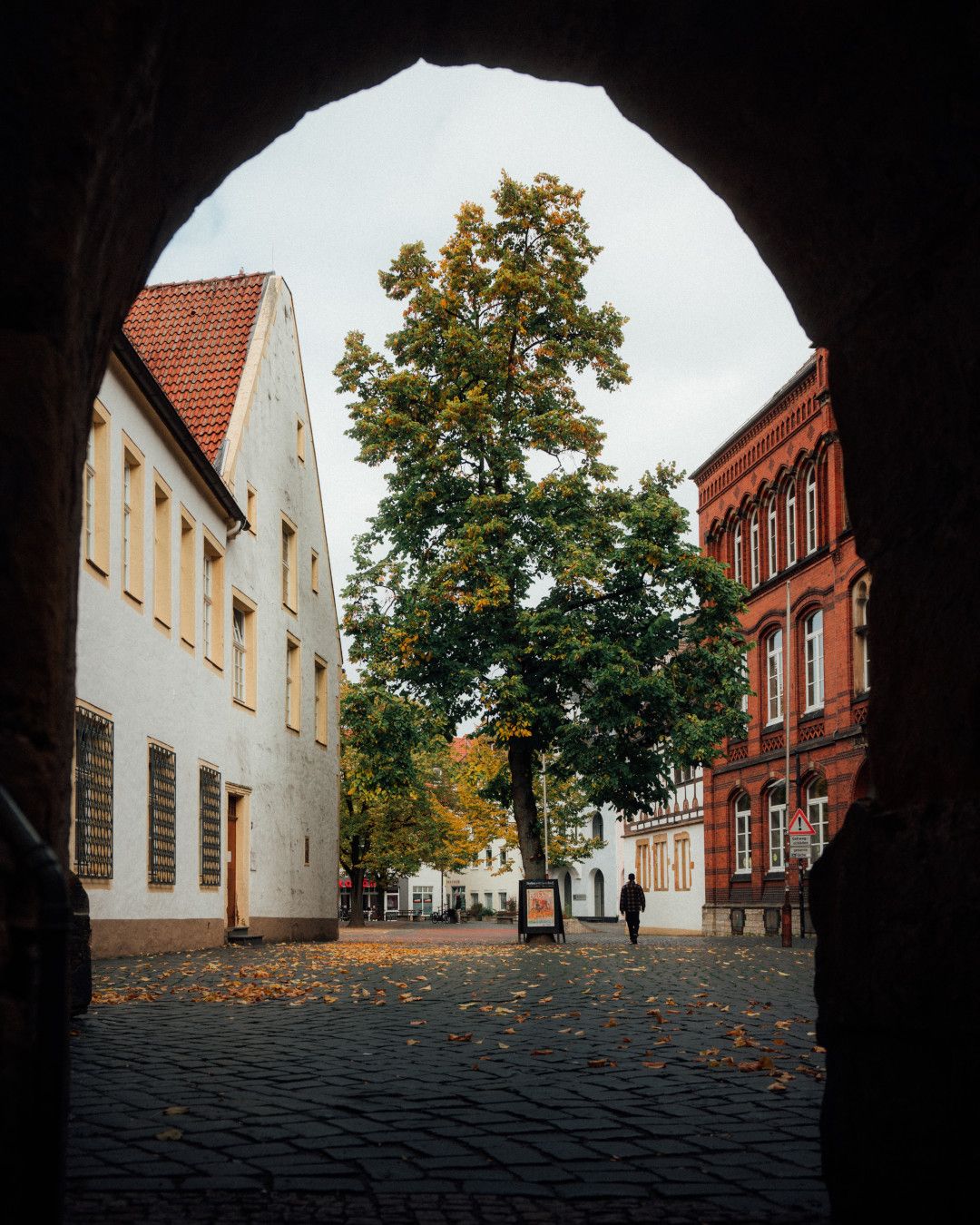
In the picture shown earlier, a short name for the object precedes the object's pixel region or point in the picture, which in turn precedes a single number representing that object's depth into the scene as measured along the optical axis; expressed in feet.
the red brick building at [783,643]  116.78
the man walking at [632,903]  102.99
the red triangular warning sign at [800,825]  93.86
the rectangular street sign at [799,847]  94.38
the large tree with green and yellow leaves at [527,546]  94.48
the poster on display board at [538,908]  92.63
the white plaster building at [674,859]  165.07
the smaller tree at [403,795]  98.37
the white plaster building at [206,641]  59.16
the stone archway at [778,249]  11.18
